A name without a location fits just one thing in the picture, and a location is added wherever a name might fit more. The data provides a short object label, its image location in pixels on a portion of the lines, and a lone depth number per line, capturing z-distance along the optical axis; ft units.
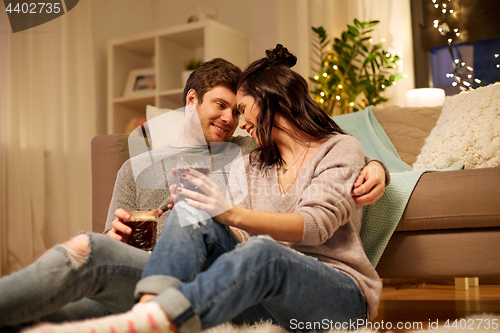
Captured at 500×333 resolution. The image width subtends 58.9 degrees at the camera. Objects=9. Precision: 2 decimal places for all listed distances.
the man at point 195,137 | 4.35
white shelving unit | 9.94
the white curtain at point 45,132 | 8.05
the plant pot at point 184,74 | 9.97
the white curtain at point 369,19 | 9.34
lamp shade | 7.46
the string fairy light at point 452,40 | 8.91
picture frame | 10.55
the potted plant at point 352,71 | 9.00
